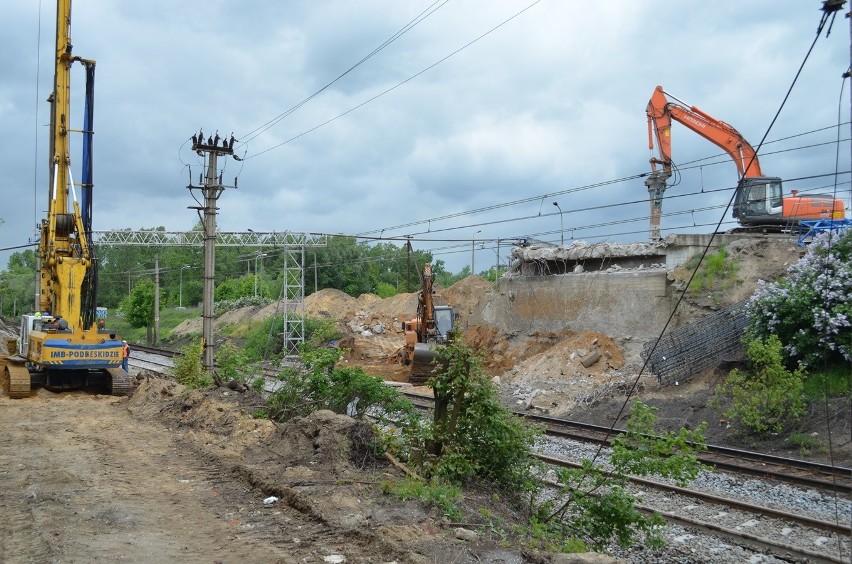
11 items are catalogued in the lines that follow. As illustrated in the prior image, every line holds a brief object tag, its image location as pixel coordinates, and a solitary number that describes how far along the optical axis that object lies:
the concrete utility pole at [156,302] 56.22
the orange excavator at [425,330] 29.64
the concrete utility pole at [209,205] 19.11
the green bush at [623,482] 9.00
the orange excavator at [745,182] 27.00
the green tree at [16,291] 97.19
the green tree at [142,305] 63.09
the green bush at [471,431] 9.67
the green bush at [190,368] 18.59
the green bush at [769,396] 16.08
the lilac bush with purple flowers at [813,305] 18.05
